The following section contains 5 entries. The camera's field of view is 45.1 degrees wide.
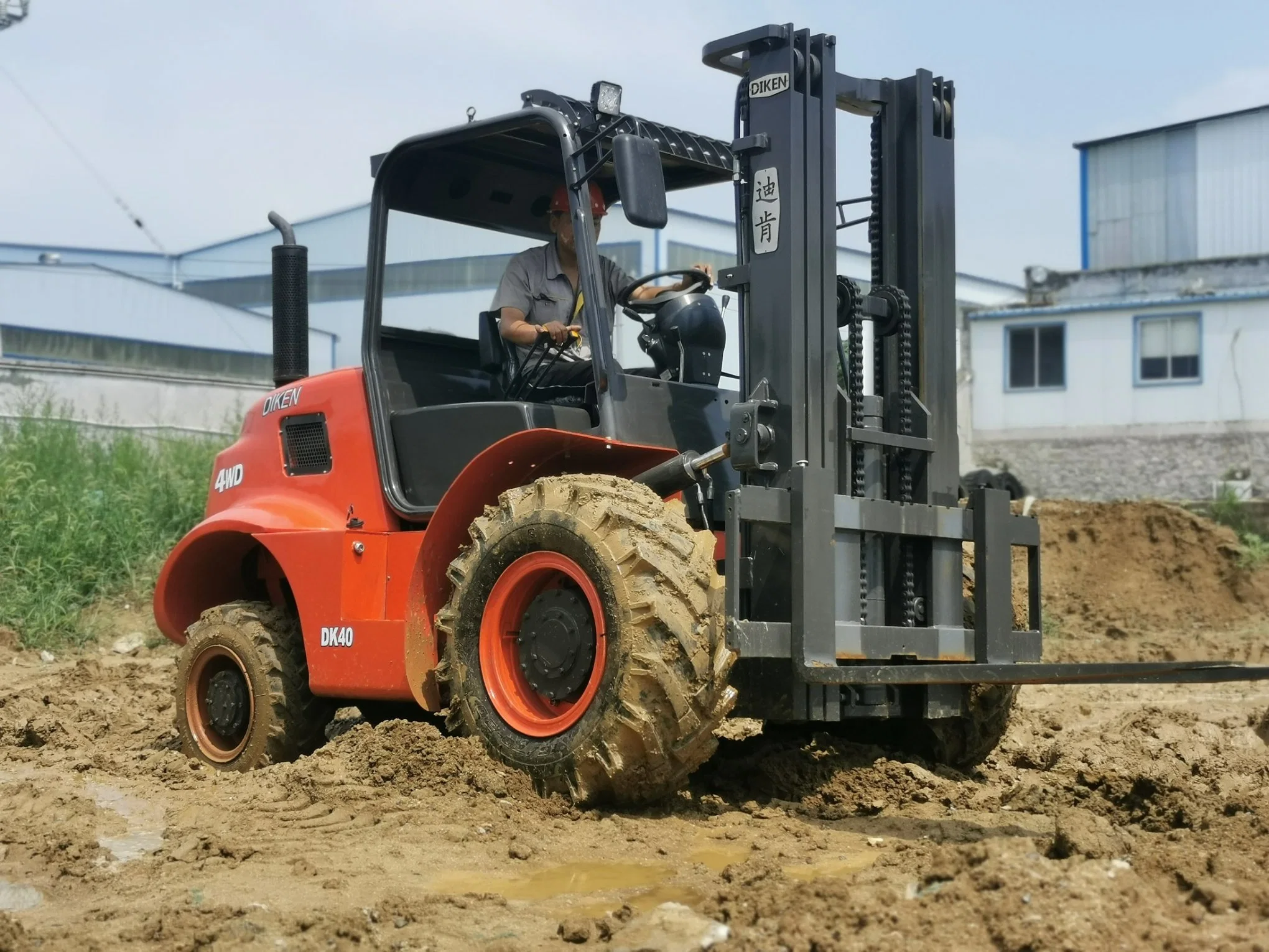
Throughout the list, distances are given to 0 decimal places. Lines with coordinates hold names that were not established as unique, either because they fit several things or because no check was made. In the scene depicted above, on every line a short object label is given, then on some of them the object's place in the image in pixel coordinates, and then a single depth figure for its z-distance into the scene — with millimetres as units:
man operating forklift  6127
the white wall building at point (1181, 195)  31359
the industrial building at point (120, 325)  32625
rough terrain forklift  5176
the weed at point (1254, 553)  16781
